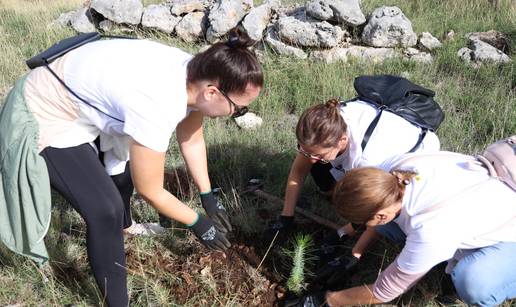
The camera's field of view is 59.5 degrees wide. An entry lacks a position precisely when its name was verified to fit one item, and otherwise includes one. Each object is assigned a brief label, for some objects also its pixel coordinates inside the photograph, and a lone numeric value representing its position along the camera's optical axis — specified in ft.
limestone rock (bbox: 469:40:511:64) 17.20
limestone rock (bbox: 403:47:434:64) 17.84
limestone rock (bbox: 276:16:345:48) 18.60
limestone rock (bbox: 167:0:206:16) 23.04
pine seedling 8.40
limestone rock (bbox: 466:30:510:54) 18.80
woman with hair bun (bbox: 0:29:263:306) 6.52
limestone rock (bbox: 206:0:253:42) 21.03
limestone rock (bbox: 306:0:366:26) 18.65
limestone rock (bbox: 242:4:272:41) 20.12
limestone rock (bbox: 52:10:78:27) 25.13
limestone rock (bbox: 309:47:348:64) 18.35
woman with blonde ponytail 6.86
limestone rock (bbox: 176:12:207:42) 22.04
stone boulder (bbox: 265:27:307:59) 18.86
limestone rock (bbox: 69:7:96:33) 24.35
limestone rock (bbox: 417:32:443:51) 18.60
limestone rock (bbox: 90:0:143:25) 23.65
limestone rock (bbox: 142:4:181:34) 22.93
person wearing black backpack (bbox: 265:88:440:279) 8.23
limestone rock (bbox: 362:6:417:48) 18.35
